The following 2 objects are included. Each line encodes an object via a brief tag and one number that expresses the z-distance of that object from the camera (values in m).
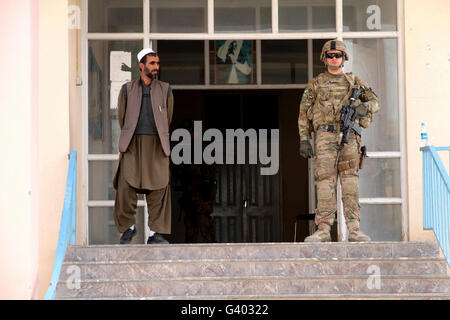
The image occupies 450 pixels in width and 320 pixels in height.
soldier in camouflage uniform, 14.07
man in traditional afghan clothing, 13.82
